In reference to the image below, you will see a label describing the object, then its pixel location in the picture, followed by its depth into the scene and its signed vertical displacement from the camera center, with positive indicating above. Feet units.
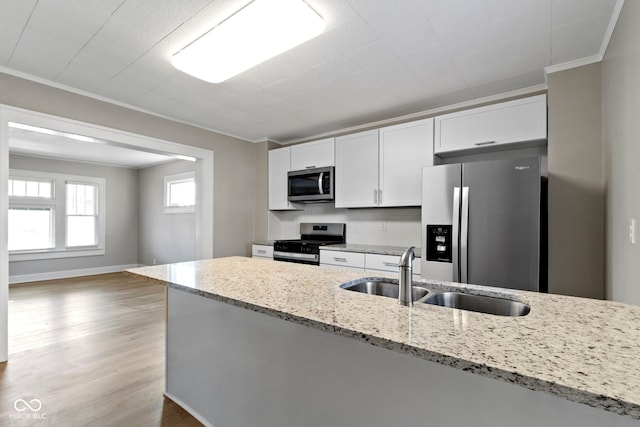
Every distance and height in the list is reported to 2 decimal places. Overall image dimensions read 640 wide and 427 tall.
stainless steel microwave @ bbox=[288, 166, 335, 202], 12.48 +1.19
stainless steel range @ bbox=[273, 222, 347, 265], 11.89 -1.15
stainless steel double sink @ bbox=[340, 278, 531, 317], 4.13 -1.21
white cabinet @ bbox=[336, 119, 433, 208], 10.34 +1.78
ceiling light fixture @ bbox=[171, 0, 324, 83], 5.63 +3.56
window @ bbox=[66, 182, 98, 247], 20.59 -0.19
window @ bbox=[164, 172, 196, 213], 20.28 +1.35
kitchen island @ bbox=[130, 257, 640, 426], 2.24 -1.41
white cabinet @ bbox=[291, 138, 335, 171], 12.60 +2.48
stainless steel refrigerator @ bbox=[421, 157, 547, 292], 7.34 -0.22
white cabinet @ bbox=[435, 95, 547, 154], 8.36 +2.58
